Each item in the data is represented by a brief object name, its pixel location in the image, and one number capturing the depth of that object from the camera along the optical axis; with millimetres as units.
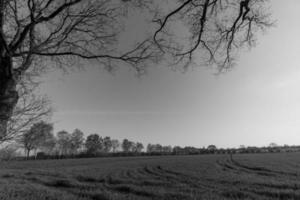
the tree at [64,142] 102875
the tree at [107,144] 124975
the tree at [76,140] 107000
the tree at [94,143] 111562
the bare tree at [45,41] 3869
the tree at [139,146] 147312
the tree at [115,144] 133125
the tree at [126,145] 140375
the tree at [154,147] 155250
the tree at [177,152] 107875
